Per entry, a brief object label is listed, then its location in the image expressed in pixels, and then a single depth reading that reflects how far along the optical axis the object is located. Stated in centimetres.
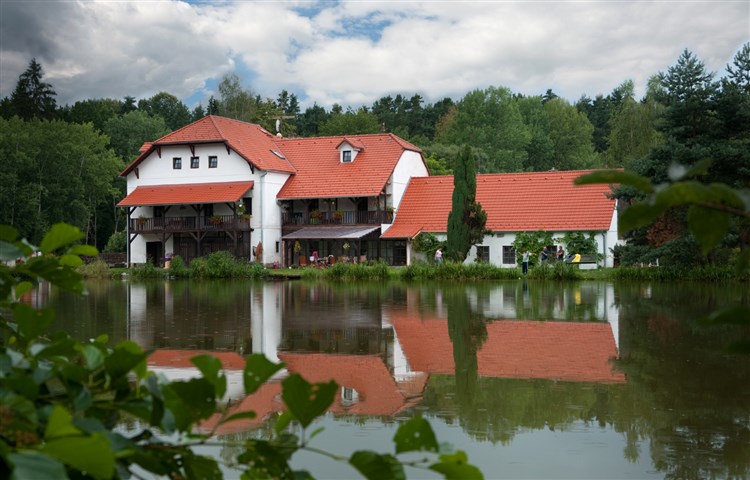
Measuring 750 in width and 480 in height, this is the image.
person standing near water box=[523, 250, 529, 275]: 3844
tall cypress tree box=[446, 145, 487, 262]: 4050
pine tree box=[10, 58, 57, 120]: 7488
